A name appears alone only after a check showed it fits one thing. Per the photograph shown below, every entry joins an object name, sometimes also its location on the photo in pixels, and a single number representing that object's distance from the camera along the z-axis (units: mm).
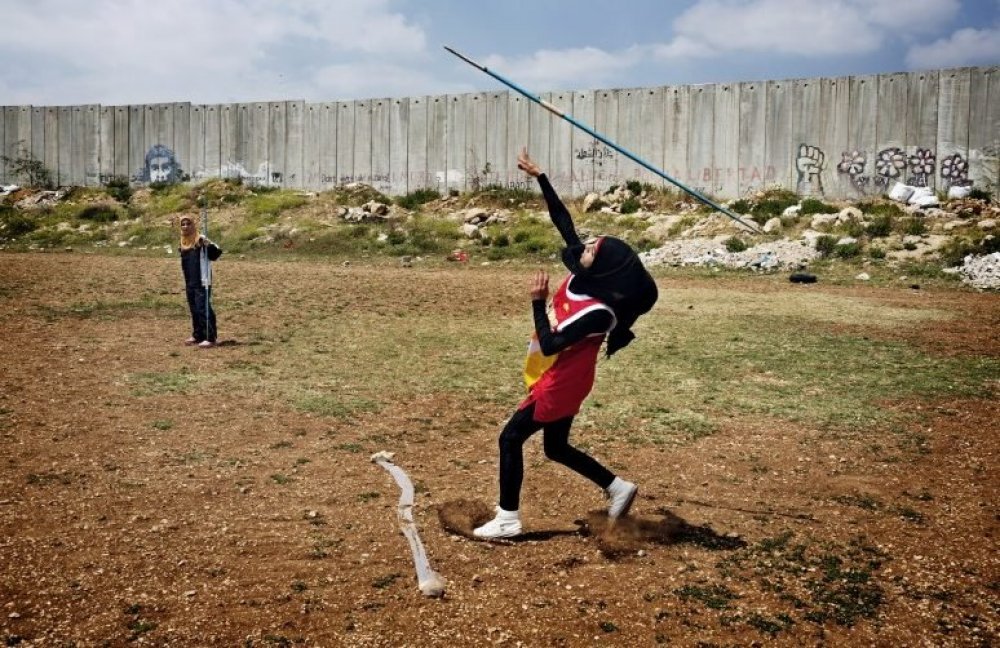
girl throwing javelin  4434
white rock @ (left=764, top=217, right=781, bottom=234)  19141
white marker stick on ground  4043
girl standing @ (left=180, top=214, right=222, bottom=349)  10195
